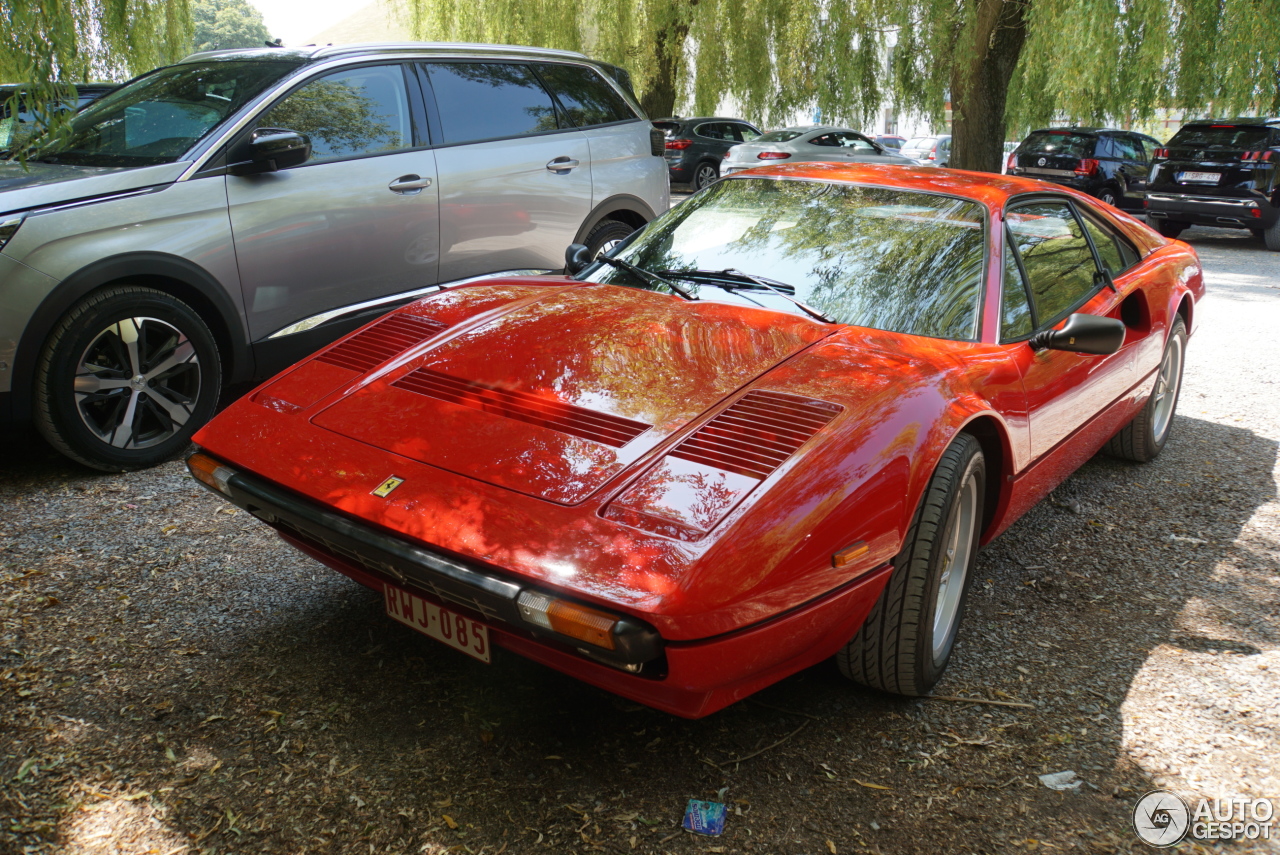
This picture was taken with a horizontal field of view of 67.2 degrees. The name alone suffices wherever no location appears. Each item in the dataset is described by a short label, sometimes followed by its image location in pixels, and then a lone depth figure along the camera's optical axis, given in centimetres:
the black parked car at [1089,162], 1588
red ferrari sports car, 202
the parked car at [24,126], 264
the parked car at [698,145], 1948
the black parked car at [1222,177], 1300
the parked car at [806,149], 1739
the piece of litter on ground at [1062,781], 235
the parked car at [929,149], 2809
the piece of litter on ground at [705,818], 216
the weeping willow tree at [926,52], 1098
